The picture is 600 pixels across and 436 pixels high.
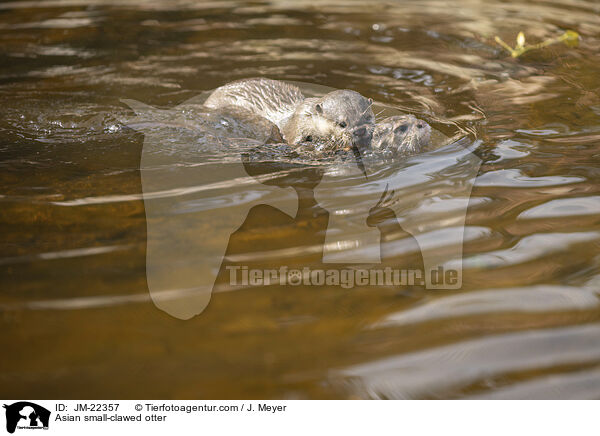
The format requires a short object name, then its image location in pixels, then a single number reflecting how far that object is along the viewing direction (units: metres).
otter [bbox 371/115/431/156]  3.60
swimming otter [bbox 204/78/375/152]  3.86
